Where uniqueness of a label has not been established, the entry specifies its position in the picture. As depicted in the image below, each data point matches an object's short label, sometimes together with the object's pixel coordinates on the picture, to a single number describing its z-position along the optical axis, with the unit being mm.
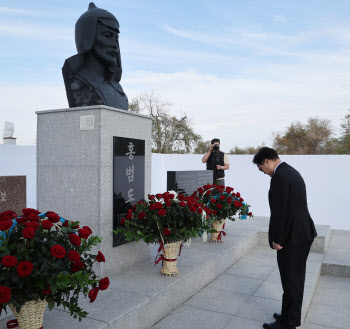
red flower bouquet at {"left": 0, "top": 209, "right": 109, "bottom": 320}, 1658
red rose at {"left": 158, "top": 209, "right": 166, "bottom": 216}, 3057
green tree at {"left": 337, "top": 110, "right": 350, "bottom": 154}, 27127
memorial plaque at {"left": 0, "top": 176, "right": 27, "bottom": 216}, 4758
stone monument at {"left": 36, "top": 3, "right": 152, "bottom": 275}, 3309
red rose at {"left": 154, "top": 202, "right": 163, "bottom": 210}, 3148
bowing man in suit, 2588
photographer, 6842
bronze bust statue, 3701
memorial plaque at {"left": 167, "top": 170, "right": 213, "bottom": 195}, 5523
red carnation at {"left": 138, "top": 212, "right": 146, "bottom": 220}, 3158
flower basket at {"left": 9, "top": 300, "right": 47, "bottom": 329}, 1832
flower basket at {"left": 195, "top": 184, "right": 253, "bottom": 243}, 4738
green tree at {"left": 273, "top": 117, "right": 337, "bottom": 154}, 32375
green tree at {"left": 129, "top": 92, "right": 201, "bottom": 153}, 28500
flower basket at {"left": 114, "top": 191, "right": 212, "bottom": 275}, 3176
